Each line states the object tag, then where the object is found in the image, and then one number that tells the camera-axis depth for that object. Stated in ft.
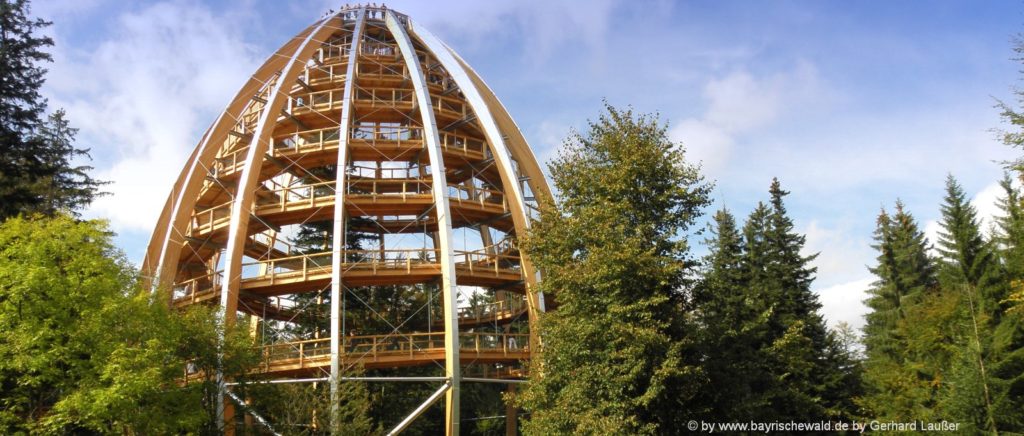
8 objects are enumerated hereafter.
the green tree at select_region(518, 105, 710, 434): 52.42
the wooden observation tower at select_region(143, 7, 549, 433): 73.97
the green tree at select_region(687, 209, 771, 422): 58.23
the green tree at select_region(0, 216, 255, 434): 50.47
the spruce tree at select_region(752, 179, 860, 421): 104.68
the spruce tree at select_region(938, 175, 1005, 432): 71.87
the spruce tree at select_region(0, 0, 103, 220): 73.82
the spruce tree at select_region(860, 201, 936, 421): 98.68
